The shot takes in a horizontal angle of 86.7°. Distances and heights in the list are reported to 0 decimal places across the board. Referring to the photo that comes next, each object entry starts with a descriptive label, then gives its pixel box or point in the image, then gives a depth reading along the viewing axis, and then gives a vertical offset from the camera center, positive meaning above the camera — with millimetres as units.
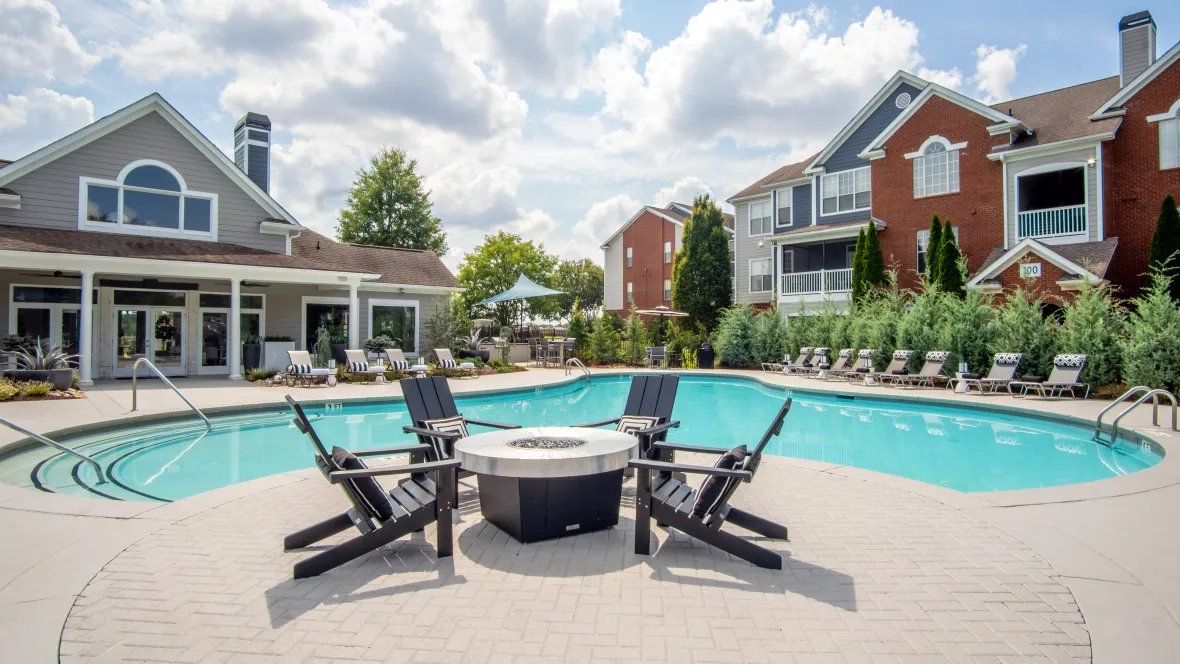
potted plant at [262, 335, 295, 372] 16938 -471
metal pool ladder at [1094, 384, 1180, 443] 7395 -969
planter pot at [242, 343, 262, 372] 16906 -473
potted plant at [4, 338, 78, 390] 11641 -645
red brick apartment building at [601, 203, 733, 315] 33344 +4622
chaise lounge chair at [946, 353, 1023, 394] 13059 -652
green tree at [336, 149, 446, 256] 38656 +8134
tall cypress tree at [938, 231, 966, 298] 17109 +1970
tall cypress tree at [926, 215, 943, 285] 17469 +2639
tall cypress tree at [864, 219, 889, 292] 19281 +2396
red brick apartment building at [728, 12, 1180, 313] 15664 +4762
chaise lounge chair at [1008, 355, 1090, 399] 12109 -684
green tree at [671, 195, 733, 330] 25094 +2836
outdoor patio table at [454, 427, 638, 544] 3867 -929
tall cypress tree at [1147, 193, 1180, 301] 14469 +2399
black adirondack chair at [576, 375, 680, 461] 5793 -563
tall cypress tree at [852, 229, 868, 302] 19422 +2145
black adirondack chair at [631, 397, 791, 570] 3506 -1013
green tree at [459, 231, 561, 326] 35875 +4148
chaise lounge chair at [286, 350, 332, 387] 14448 -811
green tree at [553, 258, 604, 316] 58062 +5318
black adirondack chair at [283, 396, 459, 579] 3402 -1006
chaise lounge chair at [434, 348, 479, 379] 17297 -738
